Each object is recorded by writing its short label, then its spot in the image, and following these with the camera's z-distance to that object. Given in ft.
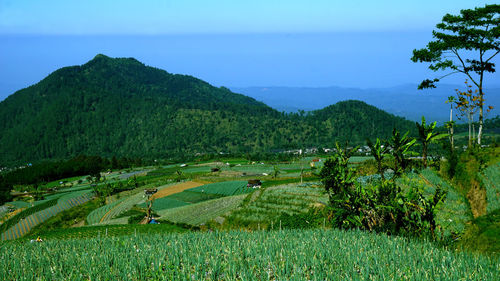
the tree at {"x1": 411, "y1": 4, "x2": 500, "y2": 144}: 111.75
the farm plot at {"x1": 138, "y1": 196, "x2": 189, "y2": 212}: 244.34
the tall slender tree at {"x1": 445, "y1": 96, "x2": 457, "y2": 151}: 108.28
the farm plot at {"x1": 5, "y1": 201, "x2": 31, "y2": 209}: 325.30
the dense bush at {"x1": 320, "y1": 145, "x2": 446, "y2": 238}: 46.39
